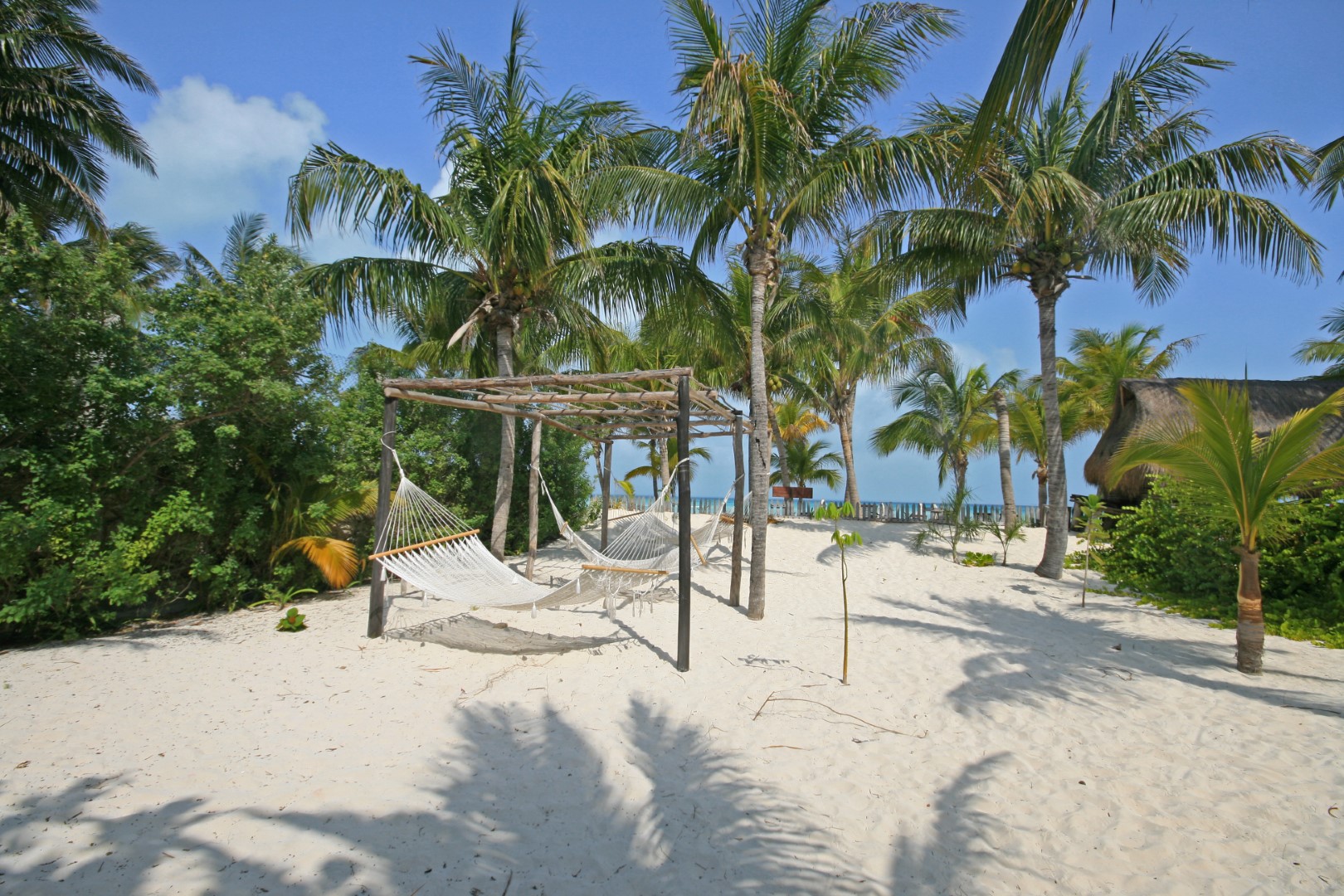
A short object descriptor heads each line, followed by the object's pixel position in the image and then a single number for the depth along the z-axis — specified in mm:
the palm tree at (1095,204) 7004
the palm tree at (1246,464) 3969
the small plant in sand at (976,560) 9102
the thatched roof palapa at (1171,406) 8680
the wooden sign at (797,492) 21912
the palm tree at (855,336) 10125
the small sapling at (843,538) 4133
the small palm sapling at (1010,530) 9164
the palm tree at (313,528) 6688
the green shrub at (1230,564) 5609
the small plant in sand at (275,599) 6625
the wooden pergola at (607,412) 4750
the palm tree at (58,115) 7746
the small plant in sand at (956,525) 9477
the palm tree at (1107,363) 15852
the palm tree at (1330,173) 7566
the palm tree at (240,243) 11141
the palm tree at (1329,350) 11547
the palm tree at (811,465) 23203
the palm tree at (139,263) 5281
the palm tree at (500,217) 6723
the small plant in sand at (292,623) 5414
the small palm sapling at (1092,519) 7426
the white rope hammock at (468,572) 4910
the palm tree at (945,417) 14742
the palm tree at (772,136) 5539
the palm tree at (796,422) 20047
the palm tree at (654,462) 18734
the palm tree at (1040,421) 16234
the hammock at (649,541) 5838
